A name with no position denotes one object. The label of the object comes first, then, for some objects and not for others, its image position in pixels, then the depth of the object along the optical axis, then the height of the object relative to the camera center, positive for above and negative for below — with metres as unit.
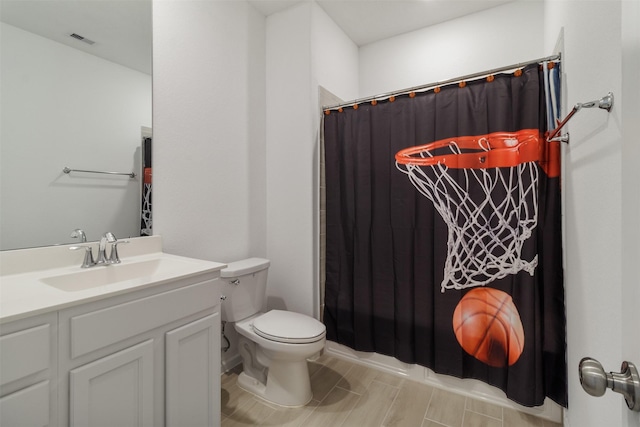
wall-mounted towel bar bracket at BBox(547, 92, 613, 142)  0.77 +0.32
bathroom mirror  1.18 +0.48
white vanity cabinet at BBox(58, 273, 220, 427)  0.89 -0.51
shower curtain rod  1.51 +0.83
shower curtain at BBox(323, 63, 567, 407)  1.50 -0.11
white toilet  1.59 -0.69
